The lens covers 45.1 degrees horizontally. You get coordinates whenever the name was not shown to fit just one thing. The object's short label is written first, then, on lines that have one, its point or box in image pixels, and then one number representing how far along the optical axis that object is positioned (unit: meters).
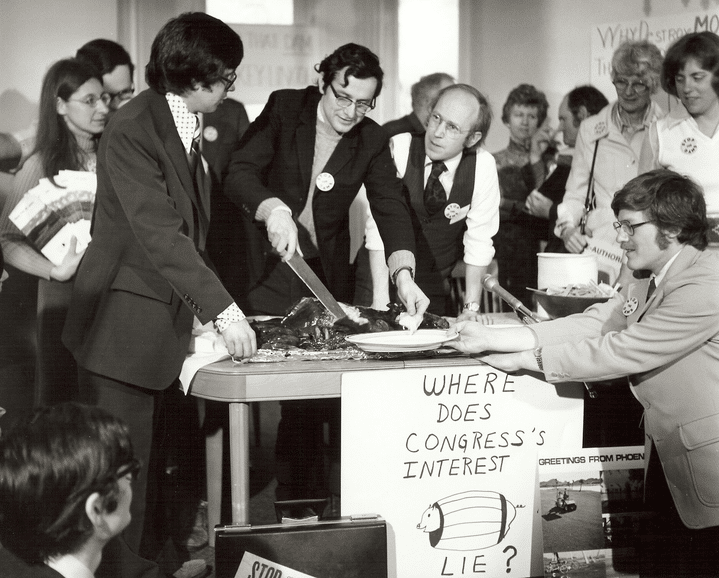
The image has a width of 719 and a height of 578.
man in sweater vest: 3.18
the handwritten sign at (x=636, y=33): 5.03
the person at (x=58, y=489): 1.44
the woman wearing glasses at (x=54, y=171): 3.14
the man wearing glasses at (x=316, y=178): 2.81
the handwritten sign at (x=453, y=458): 2.34
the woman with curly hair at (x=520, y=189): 4.98
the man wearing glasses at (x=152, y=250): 2.19
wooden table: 2.23
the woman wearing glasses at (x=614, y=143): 3.89
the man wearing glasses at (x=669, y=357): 2.20
